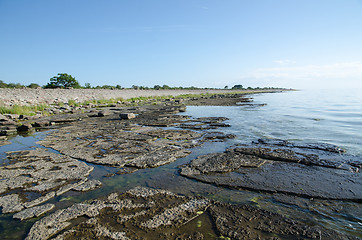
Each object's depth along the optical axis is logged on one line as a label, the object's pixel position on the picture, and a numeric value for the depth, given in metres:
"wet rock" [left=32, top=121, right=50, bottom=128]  9.12
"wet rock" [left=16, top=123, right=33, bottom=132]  8.12
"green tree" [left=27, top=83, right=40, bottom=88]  30.30
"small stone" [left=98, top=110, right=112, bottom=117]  12.48
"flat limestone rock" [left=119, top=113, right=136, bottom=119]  11.20
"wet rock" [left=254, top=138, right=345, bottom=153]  5.14
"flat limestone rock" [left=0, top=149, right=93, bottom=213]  2.99
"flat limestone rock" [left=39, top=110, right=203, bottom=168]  4.70
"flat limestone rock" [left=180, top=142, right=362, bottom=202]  3.16
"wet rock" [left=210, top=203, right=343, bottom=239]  2.18
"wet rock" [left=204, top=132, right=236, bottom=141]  6.63
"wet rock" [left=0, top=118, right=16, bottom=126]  9.49
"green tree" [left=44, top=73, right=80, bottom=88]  35.03
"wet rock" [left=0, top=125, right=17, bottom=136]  7.40
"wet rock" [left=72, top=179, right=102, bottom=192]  3.29
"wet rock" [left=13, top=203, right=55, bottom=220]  2.57
